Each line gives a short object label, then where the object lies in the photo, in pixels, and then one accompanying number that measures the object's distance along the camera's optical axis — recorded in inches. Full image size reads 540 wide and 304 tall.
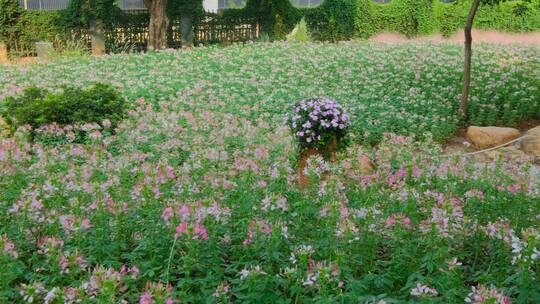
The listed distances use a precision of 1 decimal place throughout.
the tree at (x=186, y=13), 717.9
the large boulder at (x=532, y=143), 293.6
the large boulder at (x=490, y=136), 313.3
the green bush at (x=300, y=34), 687.1
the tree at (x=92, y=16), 681.6
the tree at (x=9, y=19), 682.8
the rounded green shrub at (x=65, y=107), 270.1
